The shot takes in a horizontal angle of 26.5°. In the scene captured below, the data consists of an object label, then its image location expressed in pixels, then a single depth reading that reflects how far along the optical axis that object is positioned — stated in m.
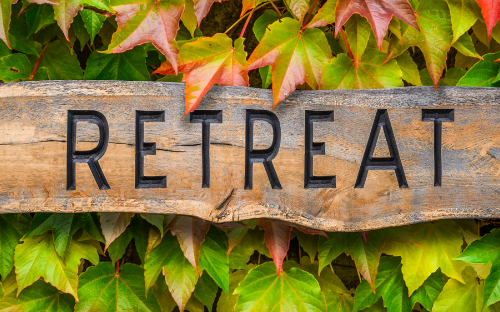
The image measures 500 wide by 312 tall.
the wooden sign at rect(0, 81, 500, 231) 1.26
